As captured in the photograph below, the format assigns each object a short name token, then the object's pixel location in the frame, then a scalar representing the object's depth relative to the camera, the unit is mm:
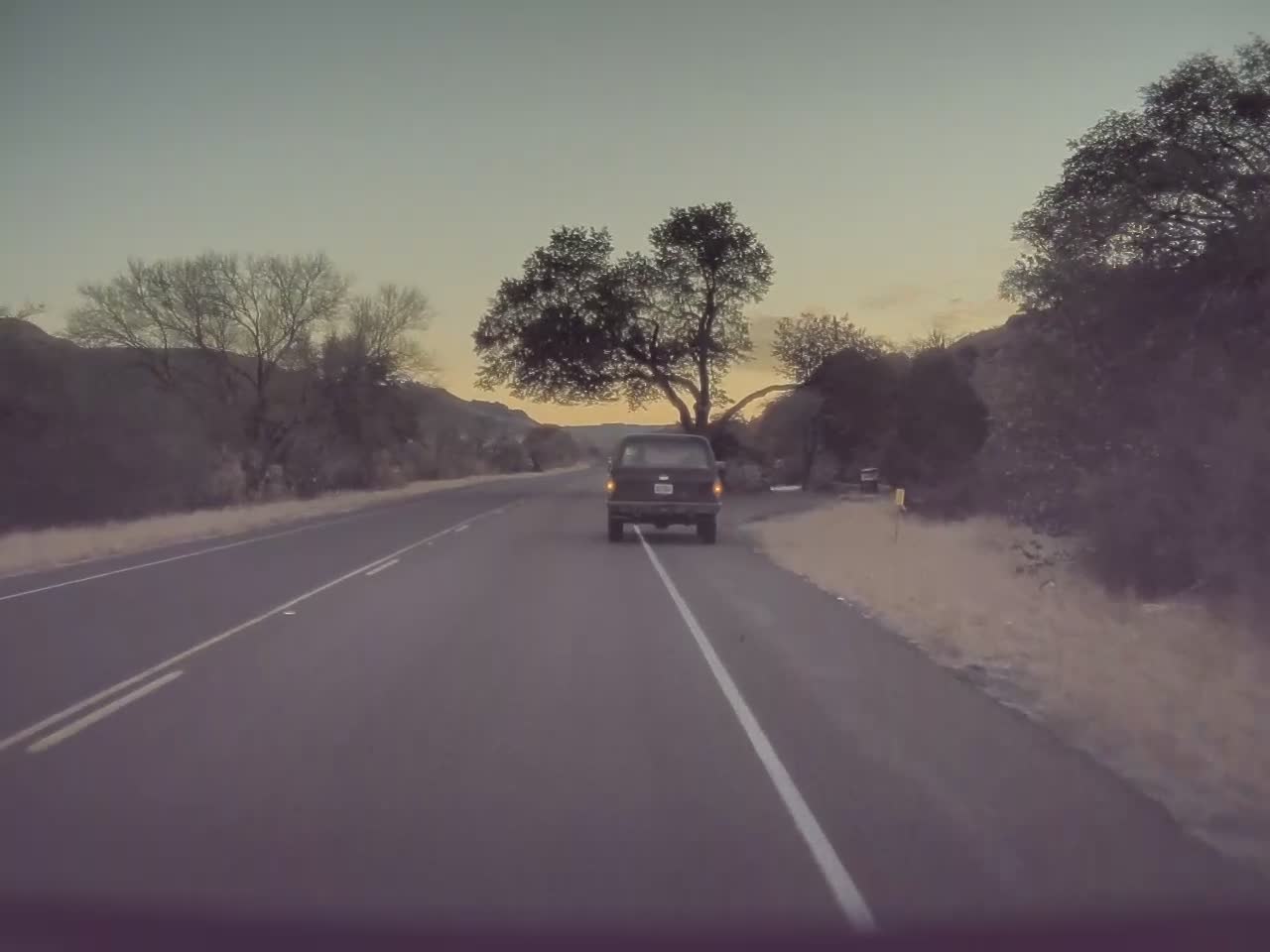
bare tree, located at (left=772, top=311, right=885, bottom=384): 58656
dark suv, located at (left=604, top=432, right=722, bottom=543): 26125
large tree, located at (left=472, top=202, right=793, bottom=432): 55312
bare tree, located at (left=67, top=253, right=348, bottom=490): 46438
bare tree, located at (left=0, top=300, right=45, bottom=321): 38406
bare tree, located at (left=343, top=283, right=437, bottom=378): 54875
